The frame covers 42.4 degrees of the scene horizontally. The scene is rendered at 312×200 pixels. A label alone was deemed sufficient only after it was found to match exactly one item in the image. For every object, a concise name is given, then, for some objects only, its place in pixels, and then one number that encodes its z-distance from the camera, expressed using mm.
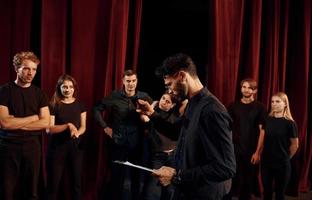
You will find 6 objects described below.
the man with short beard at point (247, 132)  4406
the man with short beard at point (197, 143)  1845
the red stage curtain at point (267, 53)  5035
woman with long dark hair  3822
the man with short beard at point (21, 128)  3303
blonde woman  3947
